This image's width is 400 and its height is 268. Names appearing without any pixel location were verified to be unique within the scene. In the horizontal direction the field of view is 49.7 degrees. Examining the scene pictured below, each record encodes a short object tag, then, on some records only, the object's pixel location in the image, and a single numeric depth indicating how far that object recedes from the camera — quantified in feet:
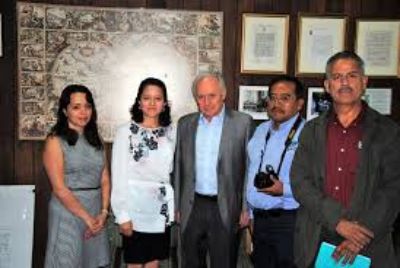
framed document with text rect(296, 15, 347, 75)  10.93
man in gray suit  7.97
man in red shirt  5.96
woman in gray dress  7.90
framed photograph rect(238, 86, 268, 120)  10.94
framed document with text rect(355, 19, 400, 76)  11.01
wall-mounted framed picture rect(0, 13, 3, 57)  10.29
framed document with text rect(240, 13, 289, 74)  10.83
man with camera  7.59
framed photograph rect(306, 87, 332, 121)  11.07
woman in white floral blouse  7.93
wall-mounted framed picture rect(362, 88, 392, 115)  11.18
